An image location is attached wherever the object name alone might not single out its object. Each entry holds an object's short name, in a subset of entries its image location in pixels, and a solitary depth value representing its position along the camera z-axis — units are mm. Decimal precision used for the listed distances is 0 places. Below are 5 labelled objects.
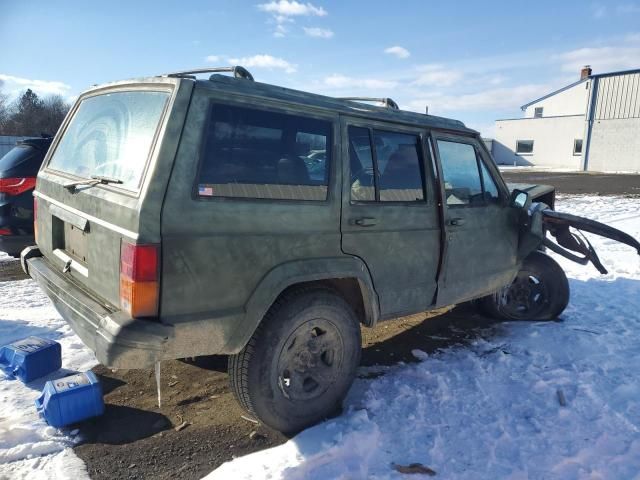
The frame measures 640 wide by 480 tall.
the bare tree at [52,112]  48509
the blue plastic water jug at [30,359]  3240
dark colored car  5227
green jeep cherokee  2293
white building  31406
